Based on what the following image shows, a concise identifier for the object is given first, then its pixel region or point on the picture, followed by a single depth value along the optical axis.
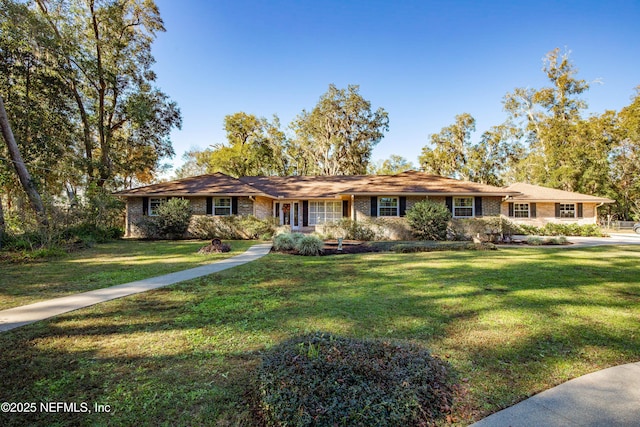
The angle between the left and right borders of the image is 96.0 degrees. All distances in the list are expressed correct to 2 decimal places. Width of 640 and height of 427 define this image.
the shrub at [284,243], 11.34
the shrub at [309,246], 10.44
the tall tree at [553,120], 27.55
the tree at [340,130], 32.31
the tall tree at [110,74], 17.33
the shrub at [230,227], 16.56
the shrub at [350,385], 1.88
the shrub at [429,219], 15.03
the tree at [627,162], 27.52
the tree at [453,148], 36.44
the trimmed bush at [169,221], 16.20
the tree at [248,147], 30.31
